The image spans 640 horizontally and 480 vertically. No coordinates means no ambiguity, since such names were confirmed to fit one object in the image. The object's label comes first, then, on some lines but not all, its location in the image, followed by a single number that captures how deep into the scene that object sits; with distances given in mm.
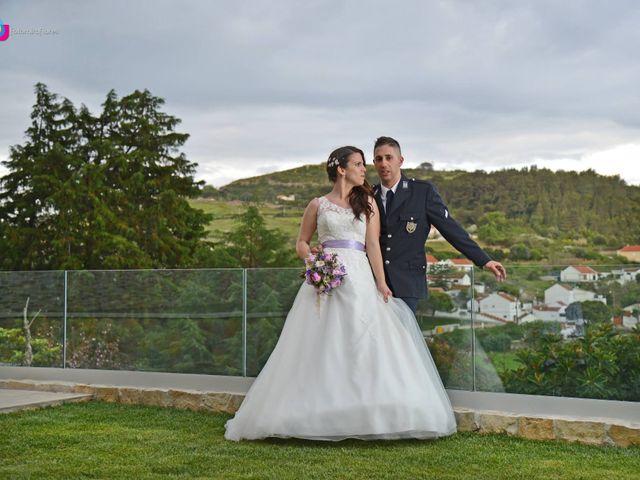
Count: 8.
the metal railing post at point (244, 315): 6961
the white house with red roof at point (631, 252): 42744
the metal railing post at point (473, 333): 5730
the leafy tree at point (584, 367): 5305
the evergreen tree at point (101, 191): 32969
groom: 5184
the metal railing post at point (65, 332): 8000
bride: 4789
